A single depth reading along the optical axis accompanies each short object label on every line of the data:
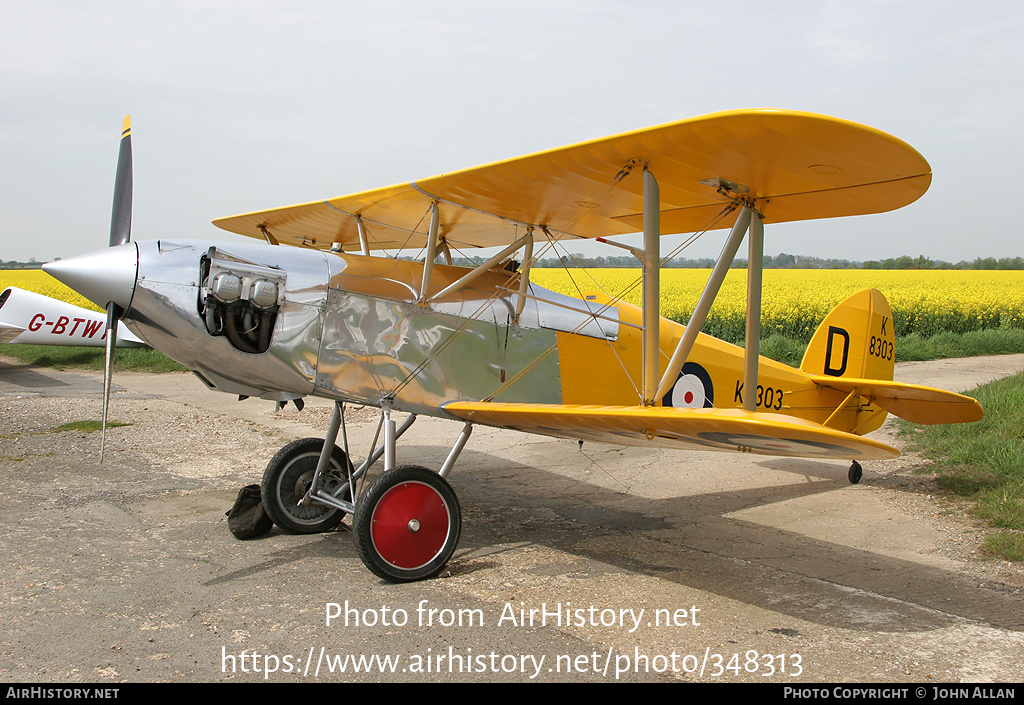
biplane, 3.96
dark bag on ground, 5.29
